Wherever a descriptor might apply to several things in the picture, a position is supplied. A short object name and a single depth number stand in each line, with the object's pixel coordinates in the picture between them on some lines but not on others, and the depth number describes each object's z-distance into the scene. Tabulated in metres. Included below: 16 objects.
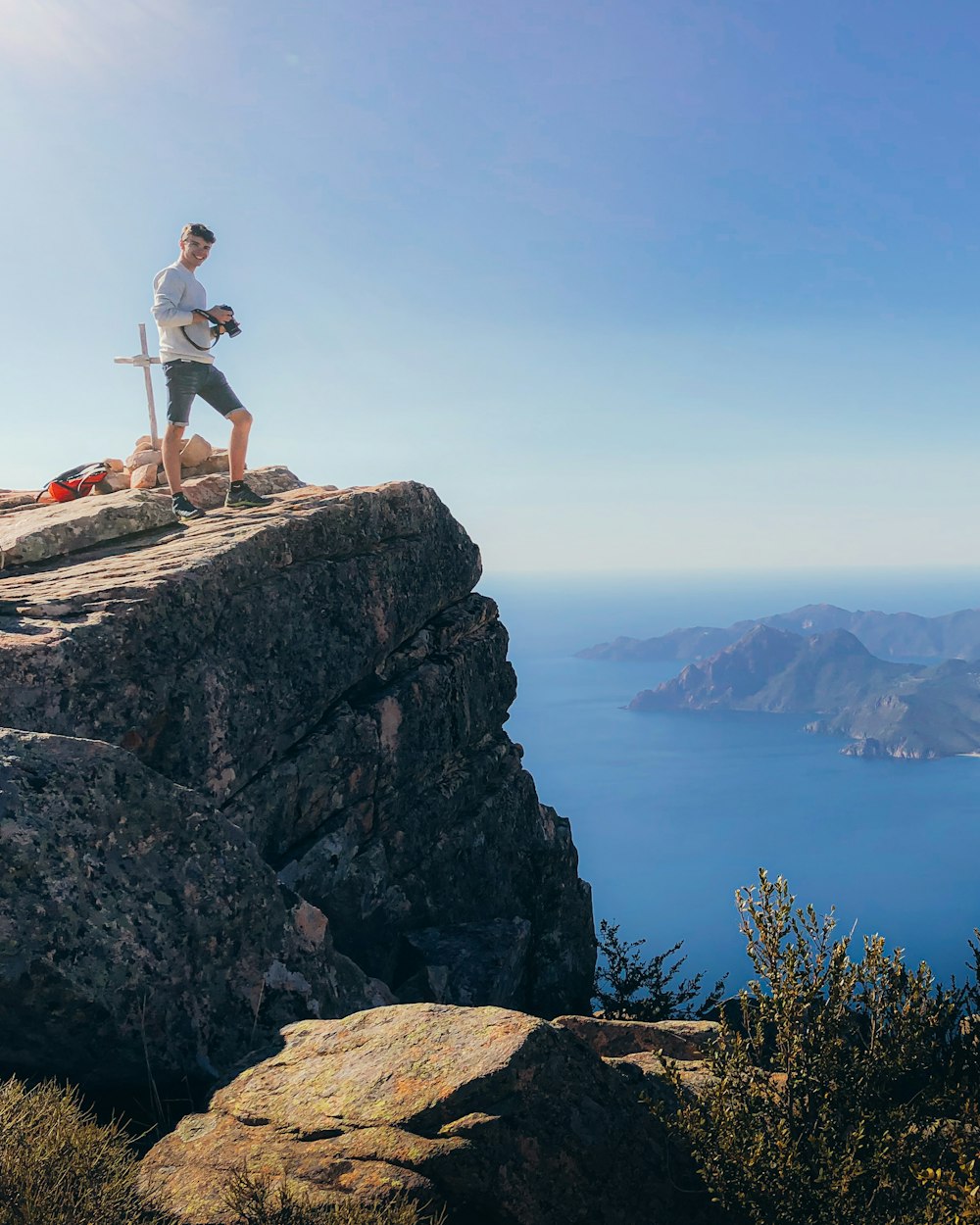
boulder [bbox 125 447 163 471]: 19.74
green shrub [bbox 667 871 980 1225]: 6.36
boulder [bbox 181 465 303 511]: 18.16
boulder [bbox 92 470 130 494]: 19.17
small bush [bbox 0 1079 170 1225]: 5.08
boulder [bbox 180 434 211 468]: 20.33
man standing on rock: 14.37
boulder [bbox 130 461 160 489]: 18.62
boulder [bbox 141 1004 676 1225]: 5.89
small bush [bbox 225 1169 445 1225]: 5.24
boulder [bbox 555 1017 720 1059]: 9.95
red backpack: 19.25
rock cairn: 18.81
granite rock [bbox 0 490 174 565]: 14.87
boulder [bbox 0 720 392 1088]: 7.01
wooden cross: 20.22
